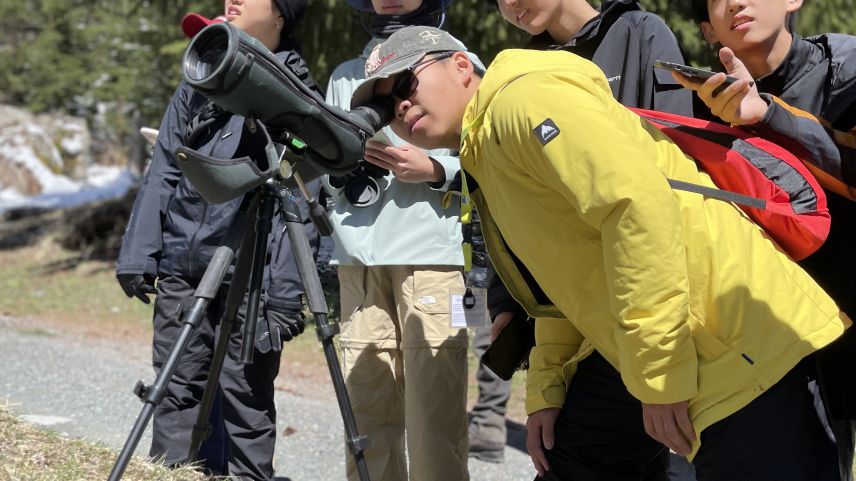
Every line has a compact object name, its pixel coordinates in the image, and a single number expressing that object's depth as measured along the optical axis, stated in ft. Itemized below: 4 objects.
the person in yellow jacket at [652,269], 6.54
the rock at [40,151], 71.61
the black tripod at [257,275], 9.35
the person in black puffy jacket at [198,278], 12.04
